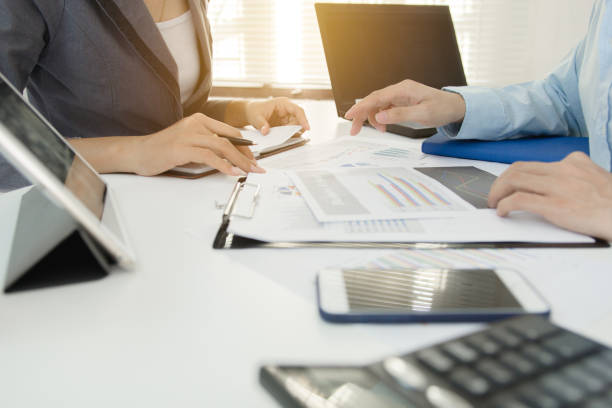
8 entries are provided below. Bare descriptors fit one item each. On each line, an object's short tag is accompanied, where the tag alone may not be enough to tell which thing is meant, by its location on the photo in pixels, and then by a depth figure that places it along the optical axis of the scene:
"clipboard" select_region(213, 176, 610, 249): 0.41
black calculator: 0.20
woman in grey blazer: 0.67
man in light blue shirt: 0.45
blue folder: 0.71
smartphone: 0.30
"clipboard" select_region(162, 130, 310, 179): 0.67
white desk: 0.24
